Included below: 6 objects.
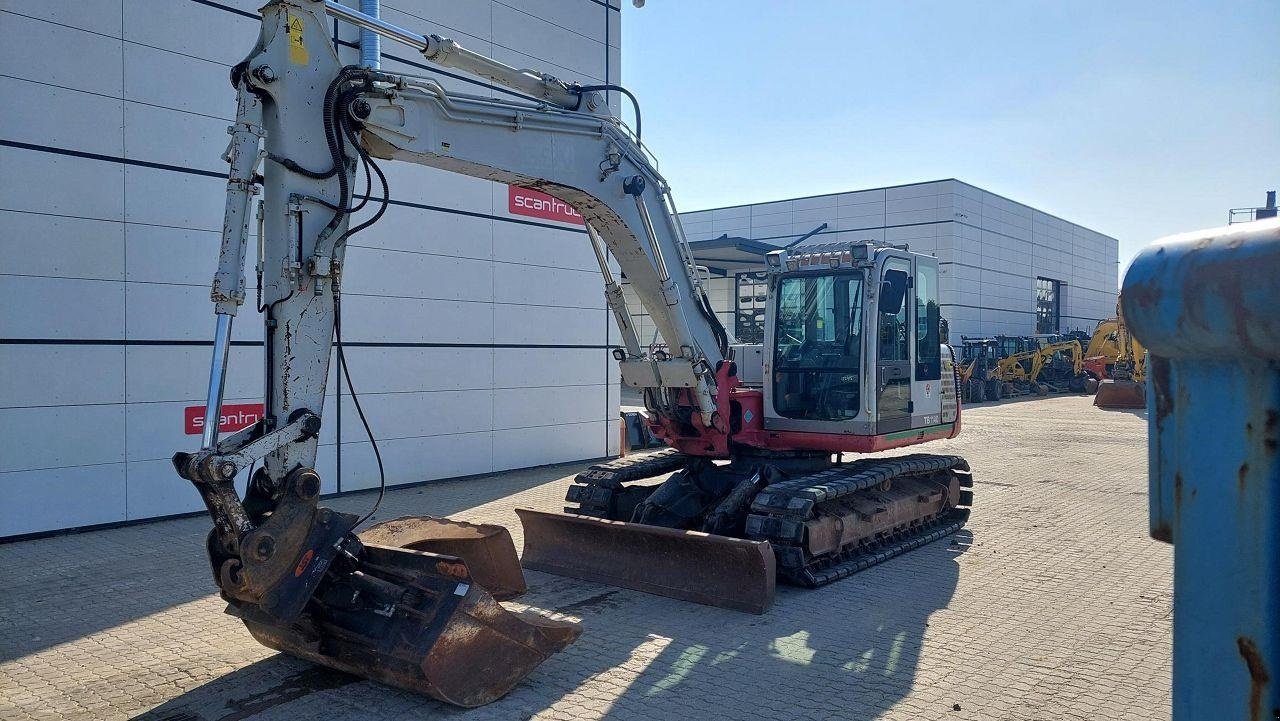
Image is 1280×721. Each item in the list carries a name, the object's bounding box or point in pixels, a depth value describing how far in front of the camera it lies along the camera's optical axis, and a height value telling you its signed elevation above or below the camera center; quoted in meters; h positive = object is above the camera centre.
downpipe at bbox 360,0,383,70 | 11.27 +3.86
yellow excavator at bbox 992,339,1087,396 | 32.94 -0.50
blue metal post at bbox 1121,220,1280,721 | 0.98 -0.11
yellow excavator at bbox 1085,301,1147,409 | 25.98 -0.38
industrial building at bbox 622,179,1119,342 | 35.00 +4.79
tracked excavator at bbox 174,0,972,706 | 5.16 -0.47
